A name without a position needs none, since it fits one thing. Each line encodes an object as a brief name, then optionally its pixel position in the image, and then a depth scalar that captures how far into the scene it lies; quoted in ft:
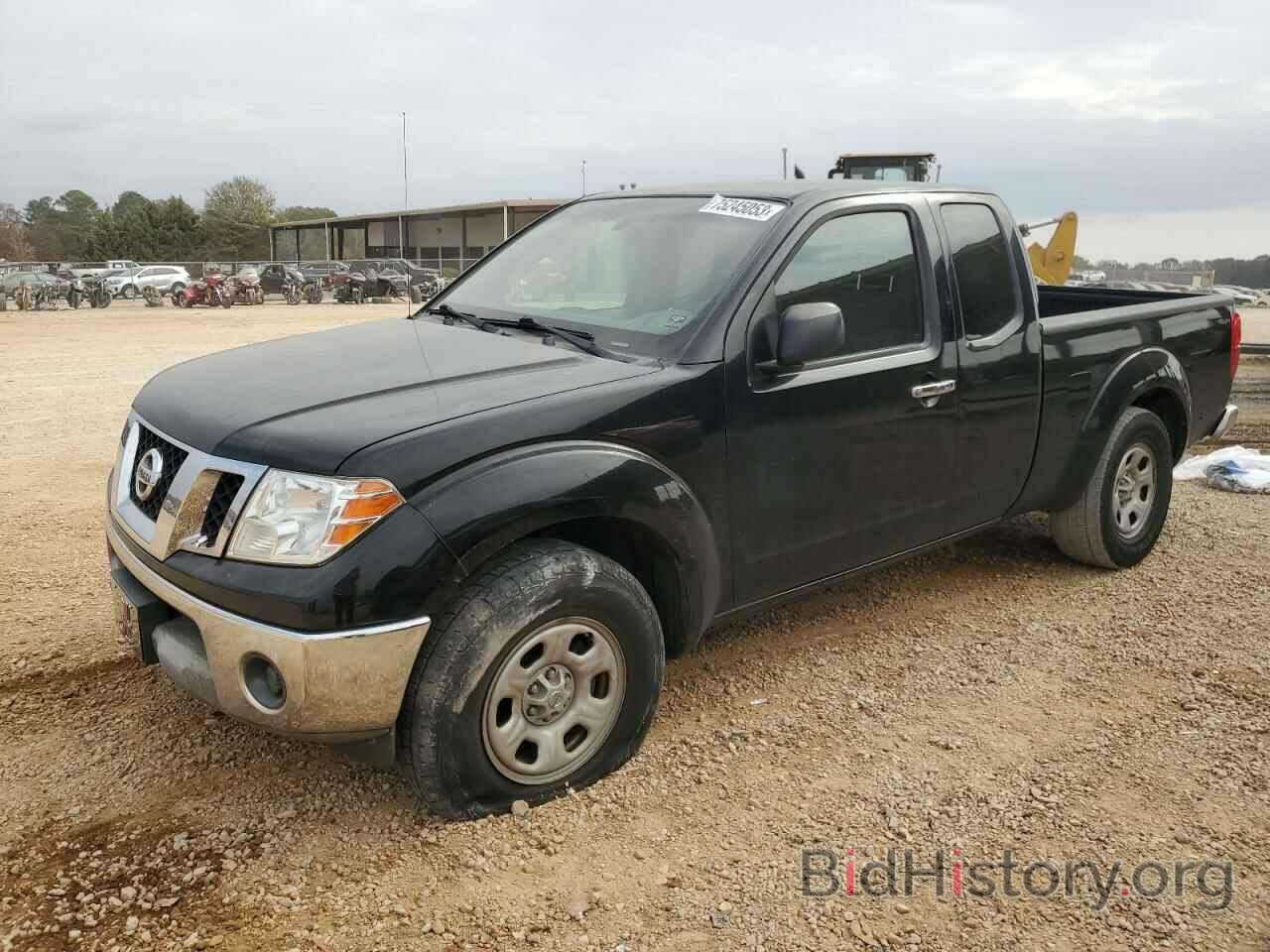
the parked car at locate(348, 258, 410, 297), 113.23
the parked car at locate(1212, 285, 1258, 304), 122.91
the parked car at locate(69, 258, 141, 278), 122.42
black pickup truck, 8.57
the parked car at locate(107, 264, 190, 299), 120.16
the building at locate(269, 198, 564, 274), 167.53
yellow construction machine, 53.52
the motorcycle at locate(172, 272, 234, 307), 108.68
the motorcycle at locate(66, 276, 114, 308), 106.42
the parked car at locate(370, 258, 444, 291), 120.26
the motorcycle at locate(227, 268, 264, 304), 110.83
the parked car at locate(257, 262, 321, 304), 116.88
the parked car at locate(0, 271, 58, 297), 103.96
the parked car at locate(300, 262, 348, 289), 121.99
